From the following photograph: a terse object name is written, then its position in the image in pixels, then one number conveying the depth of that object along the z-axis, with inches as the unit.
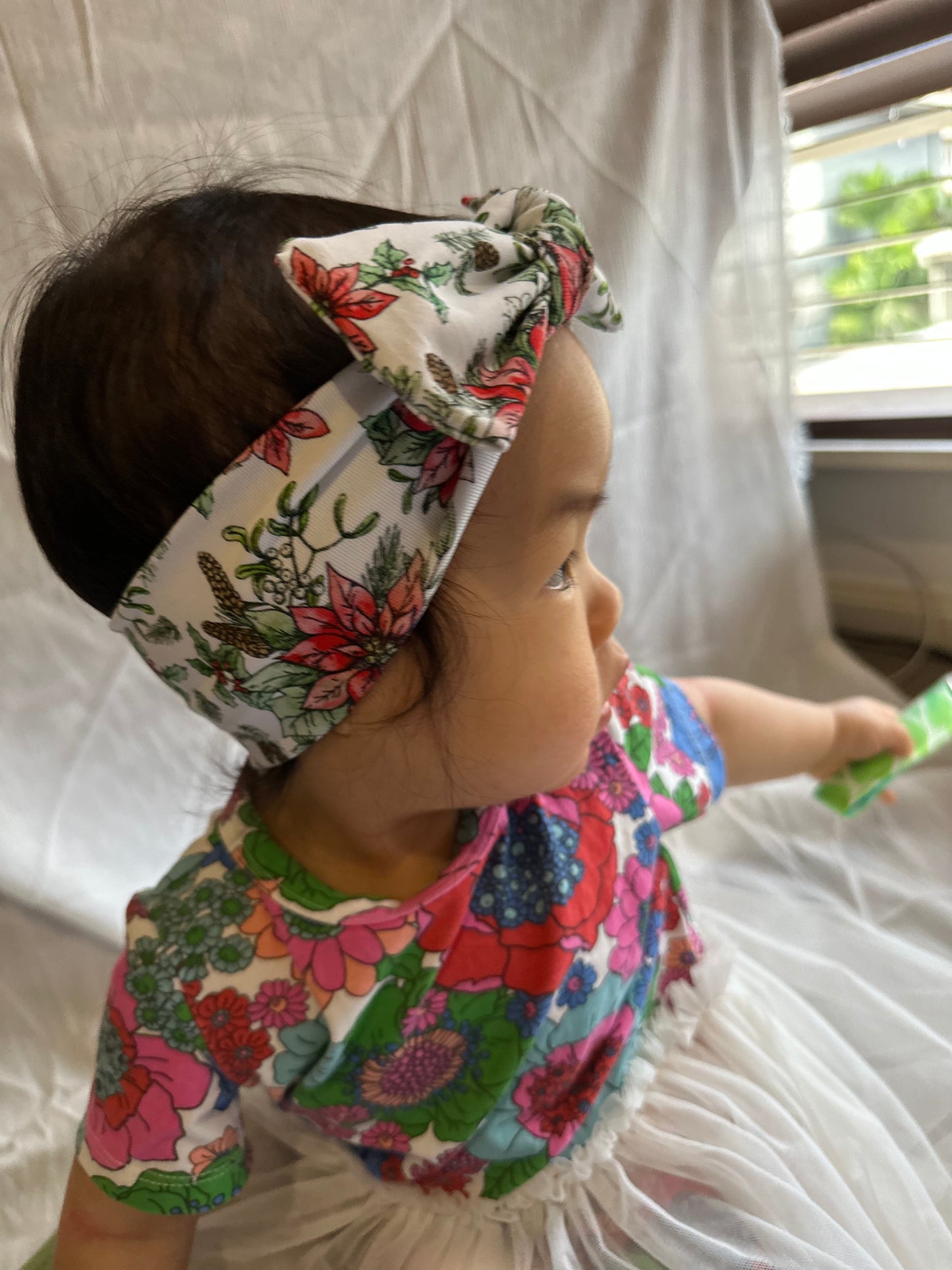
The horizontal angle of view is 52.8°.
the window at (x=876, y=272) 39.4
